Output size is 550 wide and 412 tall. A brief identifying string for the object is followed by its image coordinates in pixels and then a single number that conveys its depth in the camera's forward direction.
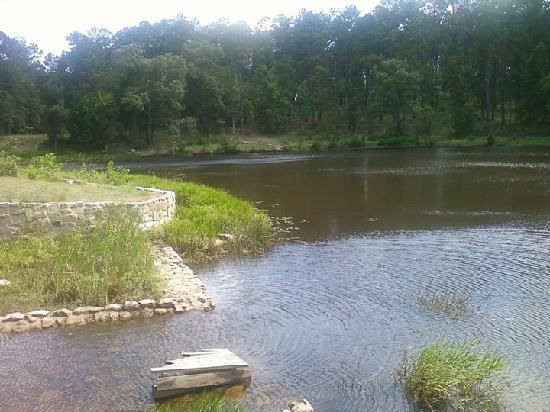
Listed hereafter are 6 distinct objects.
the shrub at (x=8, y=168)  20.12
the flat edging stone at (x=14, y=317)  10.66
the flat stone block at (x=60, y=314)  10.84
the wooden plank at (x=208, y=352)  9.00
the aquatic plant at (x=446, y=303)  11.55
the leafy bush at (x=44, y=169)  20.12
